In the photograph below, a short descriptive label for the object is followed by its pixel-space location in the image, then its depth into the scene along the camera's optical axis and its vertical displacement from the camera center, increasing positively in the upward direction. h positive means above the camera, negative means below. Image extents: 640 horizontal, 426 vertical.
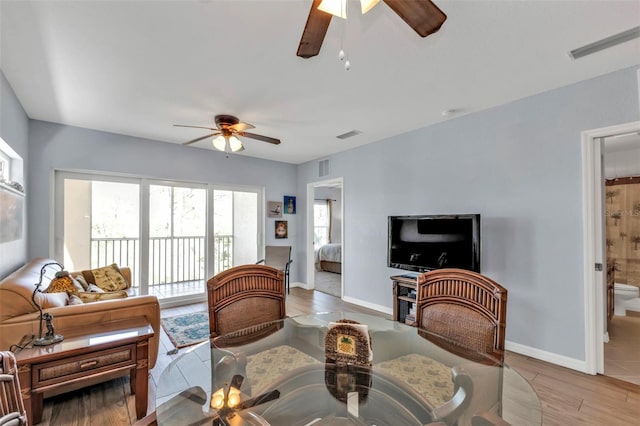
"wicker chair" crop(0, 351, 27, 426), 0.91 -0.58
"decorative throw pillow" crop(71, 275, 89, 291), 3.11 -0.72
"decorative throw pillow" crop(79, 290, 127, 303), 2.65 -0.76
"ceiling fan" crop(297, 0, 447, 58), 1.23 +0.90
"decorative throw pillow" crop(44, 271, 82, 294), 1.75 -0.42
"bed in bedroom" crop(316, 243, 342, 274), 7.62 -1.15
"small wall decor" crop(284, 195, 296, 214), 6.02 +0.25
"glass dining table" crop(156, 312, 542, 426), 1.29 -0.91
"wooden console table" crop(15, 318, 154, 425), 1.69 -0.92
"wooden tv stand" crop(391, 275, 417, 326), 3.49 -0.99
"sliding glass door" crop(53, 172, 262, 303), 3.99 -0.20
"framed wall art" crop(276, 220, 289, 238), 5.89 -0.27
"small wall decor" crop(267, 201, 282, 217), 5.78 +0.15
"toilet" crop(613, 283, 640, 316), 3.88 -1.10
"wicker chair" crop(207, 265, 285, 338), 1.90 -0.58
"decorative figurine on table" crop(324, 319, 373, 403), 1.59 -0.85
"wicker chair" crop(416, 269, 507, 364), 1.61 -0.61
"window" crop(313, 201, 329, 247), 9.23 -0.24
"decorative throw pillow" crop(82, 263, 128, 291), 3.55 -0.77
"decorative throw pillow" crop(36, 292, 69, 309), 2.05 -0.63
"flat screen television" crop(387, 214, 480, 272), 3.07 -0.31
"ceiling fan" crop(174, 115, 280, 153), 3.26 +0.98
